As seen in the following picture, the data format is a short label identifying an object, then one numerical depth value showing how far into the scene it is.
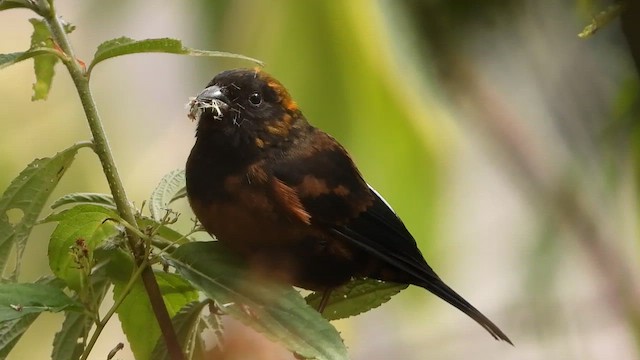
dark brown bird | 3.91
